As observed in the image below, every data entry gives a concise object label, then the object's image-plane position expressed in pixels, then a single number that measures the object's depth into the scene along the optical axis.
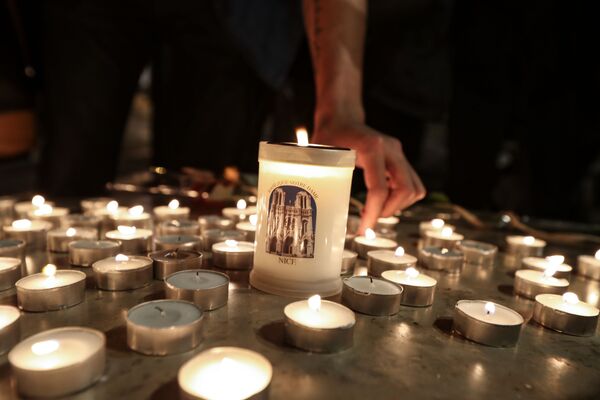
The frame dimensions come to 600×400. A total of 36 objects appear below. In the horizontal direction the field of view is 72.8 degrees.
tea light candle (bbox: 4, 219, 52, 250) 0.37
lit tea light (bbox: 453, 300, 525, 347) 0.24
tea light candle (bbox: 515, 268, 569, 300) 0.32
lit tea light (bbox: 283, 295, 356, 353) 0.22
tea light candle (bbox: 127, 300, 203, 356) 0.20
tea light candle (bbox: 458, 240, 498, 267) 0.40
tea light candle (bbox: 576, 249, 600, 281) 0.39
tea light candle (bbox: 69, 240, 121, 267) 0.32
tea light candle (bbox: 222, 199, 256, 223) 0.47
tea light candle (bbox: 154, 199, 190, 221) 0.46
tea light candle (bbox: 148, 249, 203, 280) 0.31
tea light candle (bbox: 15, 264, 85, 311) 0.24
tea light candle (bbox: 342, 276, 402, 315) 0.27
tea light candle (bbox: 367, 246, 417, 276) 0.34
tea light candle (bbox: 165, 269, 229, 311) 0.25
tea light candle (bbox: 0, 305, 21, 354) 0.20
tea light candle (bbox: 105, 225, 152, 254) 0.35
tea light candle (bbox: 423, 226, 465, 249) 0.44
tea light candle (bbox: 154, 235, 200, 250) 0.35
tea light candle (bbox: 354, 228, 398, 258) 0.39
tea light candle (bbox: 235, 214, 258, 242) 0.41
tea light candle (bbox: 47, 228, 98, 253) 0.36
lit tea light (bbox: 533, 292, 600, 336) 0.26
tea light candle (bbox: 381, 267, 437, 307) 0.29
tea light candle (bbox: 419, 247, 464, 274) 0.37
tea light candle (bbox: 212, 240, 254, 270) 0.34
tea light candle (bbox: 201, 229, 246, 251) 0.38
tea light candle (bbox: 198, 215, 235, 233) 0.43
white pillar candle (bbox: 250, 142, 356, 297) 0.26
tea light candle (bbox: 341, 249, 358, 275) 0.35
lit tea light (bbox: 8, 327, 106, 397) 0.17
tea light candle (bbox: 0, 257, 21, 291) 0.27
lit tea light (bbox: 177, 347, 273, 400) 0.17
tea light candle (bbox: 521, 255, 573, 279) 0.36
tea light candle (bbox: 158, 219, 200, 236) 0.40
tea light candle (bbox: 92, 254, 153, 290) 0.28
